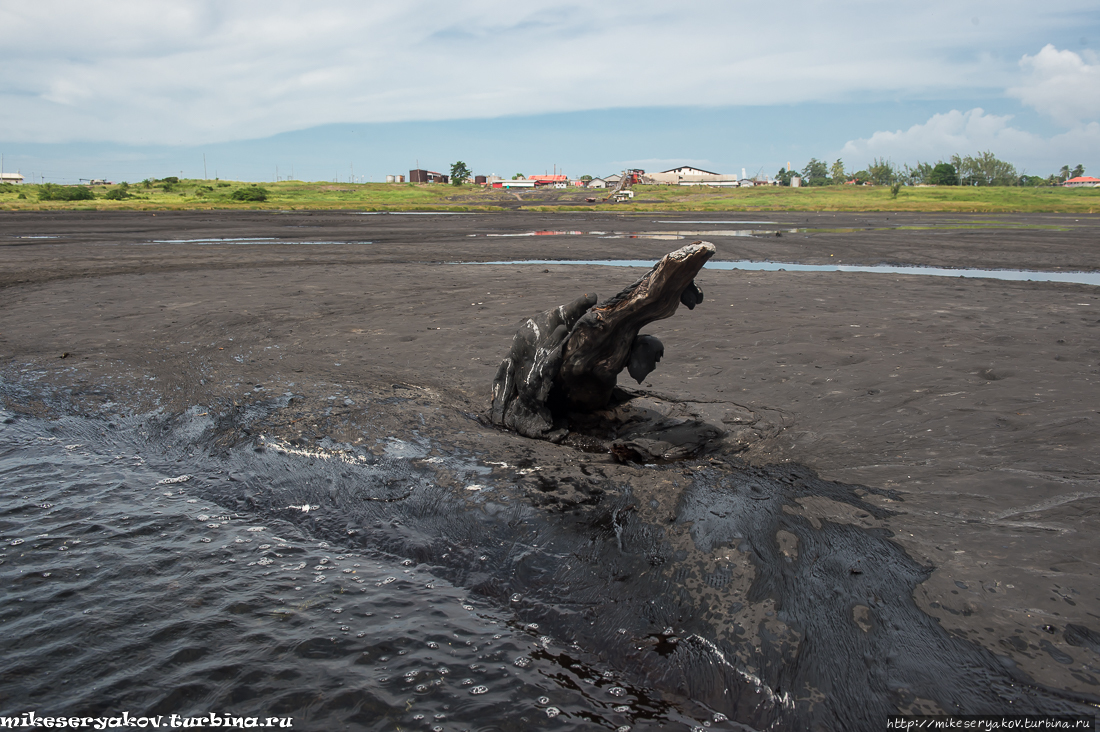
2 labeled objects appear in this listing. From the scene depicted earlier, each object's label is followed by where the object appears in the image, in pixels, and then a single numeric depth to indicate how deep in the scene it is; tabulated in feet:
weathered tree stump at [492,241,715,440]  19.54
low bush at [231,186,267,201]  233.96
